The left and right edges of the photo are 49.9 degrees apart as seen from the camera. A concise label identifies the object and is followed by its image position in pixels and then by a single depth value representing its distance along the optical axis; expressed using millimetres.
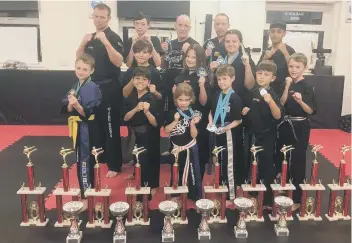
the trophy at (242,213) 2568
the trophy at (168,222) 2507
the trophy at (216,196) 2676
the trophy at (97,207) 2596
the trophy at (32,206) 2604
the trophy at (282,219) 2594
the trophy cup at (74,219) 2471
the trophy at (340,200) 2719
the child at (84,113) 2791
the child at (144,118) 2869
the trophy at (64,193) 2594
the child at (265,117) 2754
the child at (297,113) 2779
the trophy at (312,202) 2707
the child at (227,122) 2785
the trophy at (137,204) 2639
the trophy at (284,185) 2691
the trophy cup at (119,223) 2479
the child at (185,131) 2795
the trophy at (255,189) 2682
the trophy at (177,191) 2645
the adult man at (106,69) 3170
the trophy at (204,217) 2539
